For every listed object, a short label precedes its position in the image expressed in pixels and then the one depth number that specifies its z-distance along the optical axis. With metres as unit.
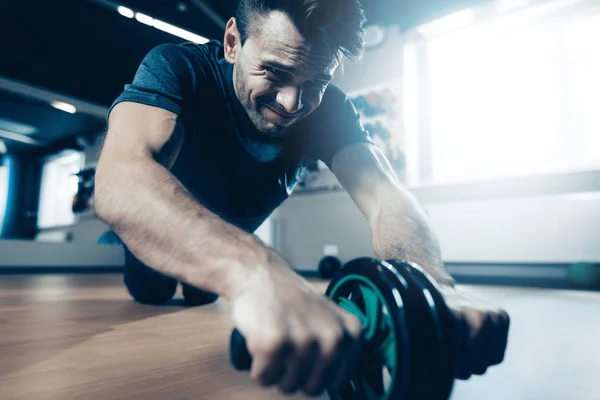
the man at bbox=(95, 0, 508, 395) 0.37
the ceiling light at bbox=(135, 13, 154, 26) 3.02
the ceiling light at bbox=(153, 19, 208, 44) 3.16
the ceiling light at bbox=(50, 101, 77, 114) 3.84
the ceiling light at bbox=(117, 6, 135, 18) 2.93
